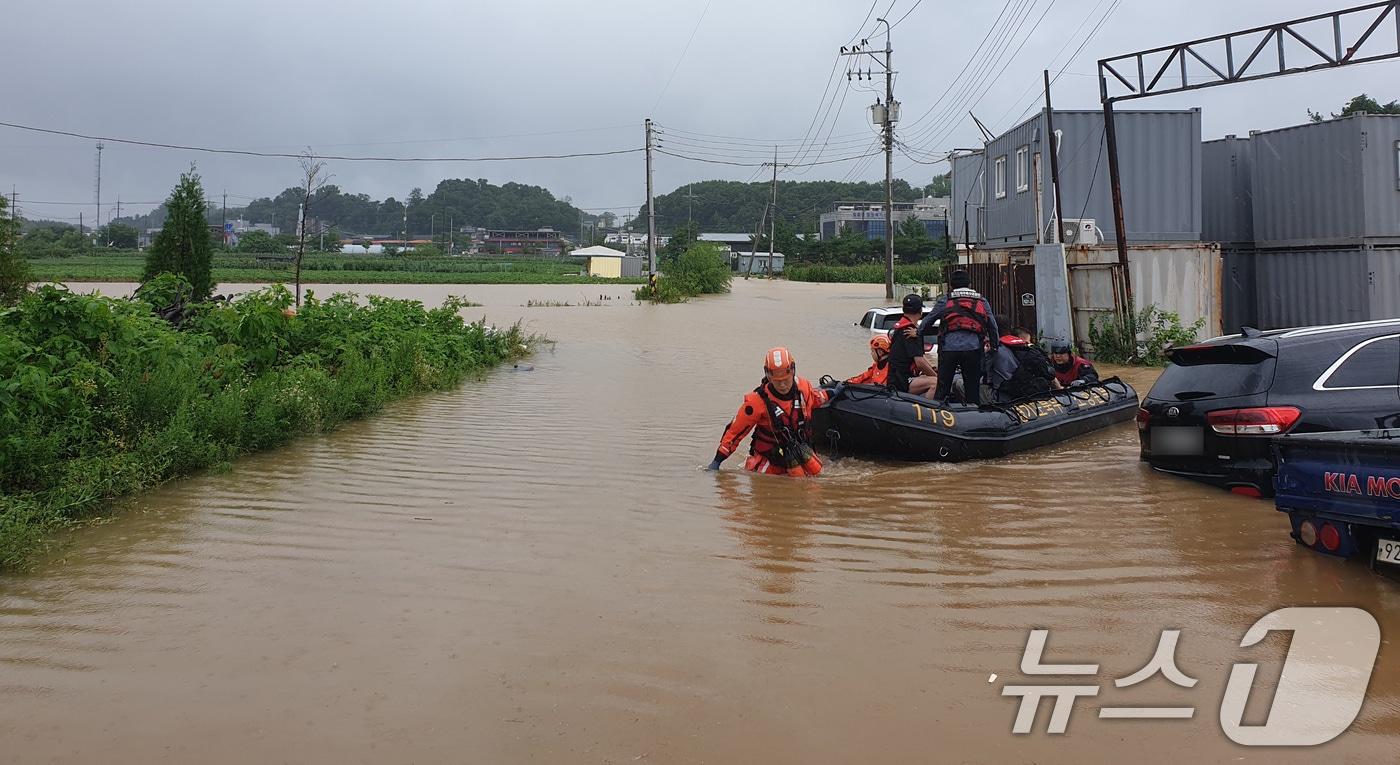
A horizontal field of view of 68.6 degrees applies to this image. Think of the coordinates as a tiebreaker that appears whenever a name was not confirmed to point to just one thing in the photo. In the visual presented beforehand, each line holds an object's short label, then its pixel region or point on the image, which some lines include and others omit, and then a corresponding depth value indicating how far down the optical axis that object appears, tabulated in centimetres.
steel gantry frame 1397
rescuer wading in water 840
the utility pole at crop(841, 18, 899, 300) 3838
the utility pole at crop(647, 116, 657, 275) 4200
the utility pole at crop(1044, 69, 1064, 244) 1732
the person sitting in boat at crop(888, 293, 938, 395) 1060
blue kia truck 512
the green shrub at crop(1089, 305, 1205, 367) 1700
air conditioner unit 1884
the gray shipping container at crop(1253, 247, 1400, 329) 1739
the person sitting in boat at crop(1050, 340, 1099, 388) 1158
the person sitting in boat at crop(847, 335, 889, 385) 1090
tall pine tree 1792
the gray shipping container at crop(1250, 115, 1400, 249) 1747
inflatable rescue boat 920
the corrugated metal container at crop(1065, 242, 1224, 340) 1741
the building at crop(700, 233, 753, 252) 11914
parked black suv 680
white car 2322
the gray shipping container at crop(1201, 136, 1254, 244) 2058
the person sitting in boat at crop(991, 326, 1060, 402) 1073
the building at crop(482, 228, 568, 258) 13050
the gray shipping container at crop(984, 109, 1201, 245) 1988
